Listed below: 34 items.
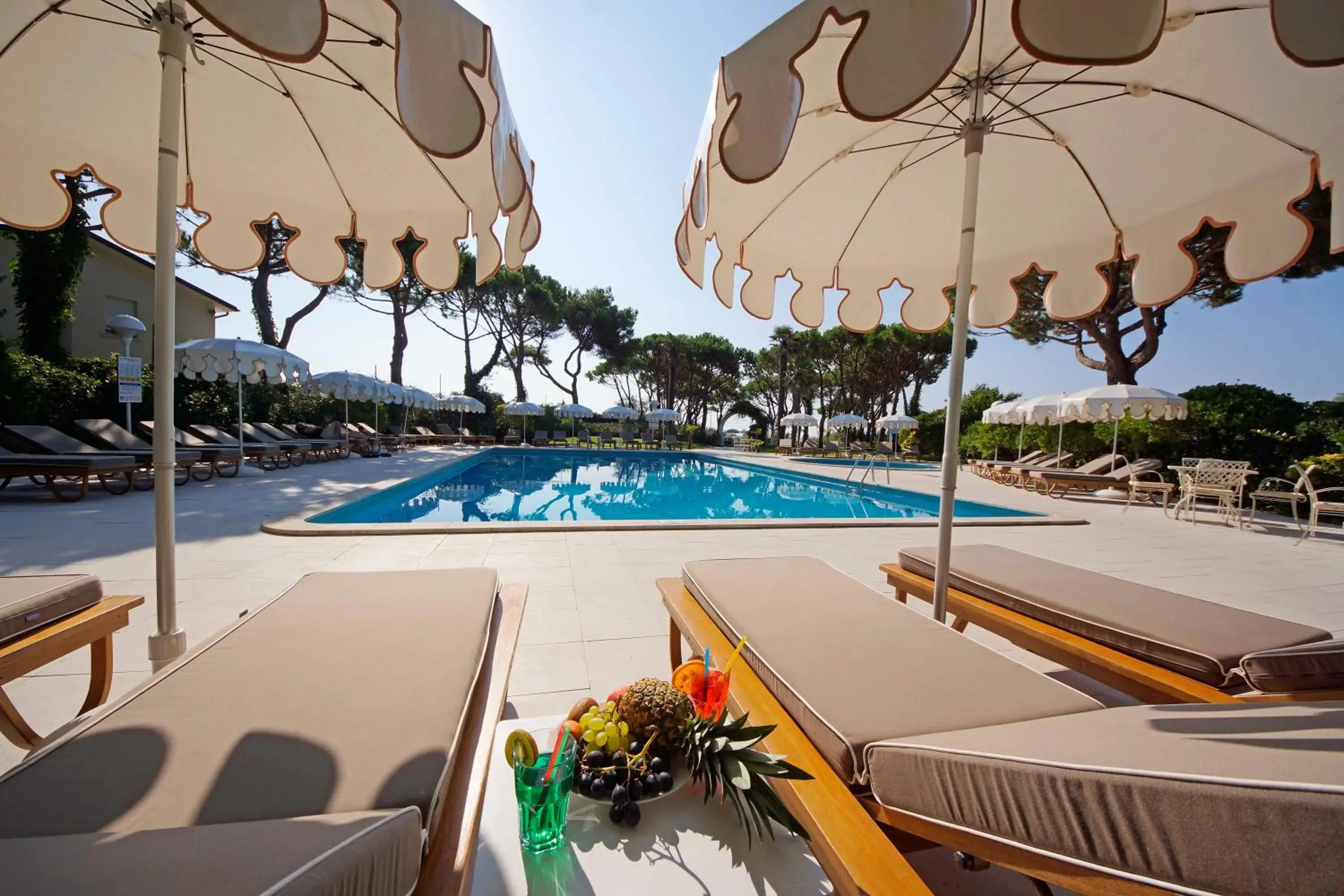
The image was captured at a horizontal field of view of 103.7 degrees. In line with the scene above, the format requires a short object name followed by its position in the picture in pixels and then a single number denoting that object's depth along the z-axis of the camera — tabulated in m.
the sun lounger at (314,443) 11.84
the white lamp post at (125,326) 9.38
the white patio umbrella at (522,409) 22.85
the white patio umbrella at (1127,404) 9.85
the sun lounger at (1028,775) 0.71
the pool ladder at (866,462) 15.51
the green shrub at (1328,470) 9.03
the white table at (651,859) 1.12
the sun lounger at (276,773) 0.78
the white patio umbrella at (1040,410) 12.26
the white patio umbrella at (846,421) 23.39
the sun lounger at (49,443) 6.72
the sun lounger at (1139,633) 1.61
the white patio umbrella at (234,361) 9.12
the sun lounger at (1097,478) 10.27
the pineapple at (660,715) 1.32
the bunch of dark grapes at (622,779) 1.24
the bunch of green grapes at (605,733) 1.29
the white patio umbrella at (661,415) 24.91
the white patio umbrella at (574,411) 24.69
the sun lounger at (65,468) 6.21
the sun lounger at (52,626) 1.65
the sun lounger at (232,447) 9.04
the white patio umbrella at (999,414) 13.96
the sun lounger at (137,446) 8.01
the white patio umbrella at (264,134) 1.26
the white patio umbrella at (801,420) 24.17
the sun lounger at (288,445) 11.18
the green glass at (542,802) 1.14
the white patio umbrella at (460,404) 21.57
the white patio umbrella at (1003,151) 1.17
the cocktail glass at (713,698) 1.40
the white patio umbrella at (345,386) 13.27
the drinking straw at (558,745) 1.14
